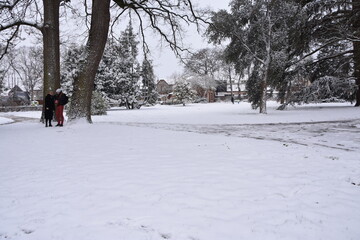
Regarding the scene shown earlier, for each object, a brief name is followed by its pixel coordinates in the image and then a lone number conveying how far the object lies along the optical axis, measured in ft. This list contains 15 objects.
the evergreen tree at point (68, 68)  113.60
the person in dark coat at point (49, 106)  38.50
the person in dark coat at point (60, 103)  38.14
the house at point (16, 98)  139.70
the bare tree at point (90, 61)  37.35
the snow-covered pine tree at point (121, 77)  114.52
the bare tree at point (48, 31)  41.75
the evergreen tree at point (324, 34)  52.75
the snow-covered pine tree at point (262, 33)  64.49
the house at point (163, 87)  257.69
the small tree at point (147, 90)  125.18
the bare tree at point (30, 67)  180.64
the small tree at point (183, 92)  178.60
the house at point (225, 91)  255.91
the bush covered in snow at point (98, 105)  80.74
